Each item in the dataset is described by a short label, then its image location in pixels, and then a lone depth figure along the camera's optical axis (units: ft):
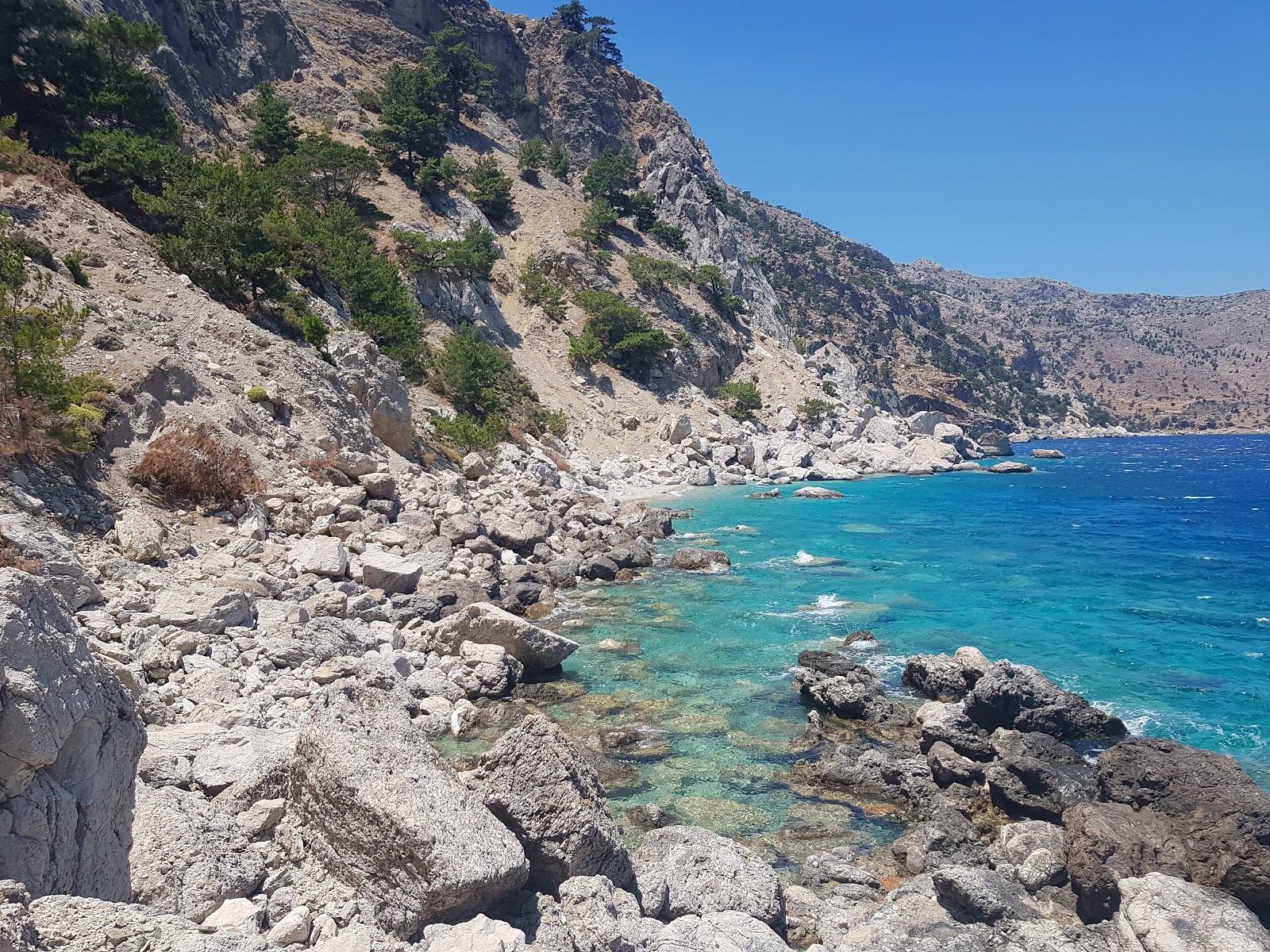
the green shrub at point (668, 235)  276.41
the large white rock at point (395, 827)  19.81
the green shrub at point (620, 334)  206.59
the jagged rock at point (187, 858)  18.44
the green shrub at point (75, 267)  69.62
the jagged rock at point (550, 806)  23.76
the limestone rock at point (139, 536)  46.39
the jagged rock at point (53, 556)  32.58
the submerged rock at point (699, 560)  94.27
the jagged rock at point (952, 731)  44.55
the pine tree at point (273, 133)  172.24
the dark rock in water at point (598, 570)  86.79
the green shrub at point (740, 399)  228.43
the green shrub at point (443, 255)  171.22
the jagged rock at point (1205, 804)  30.94
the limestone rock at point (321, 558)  55.47
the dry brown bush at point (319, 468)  73.15
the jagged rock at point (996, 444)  334.03
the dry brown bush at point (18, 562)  29.01
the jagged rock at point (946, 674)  54.24
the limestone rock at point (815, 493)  168.96
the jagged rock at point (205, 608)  38.06
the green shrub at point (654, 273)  236.84
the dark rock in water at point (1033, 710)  47.39
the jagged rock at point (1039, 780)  39.14
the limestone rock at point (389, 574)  57.67
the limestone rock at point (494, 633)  52.65
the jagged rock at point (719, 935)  22.85
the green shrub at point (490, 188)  225.15
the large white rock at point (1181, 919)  26.99
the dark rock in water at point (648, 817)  36.73
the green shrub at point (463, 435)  117.39
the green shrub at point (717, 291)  263.70
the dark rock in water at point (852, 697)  50.44
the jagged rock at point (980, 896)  29.91
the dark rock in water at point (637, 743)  44.37
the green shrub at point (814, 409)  242.58
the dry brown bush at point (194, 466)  57.00
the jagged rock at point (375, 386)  92.27
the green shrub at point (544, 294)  205.98
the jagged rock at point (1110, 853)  30.68
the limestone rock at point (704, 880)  26.89
